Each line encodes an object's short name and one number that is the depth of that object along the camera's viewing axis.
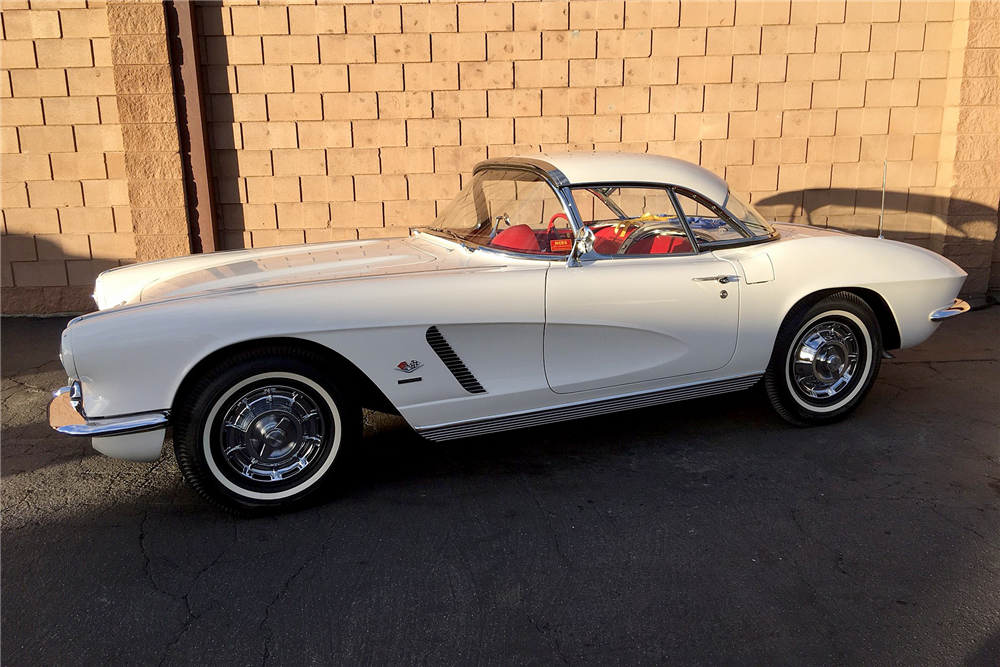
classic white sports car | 3.23
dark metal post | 6.71
